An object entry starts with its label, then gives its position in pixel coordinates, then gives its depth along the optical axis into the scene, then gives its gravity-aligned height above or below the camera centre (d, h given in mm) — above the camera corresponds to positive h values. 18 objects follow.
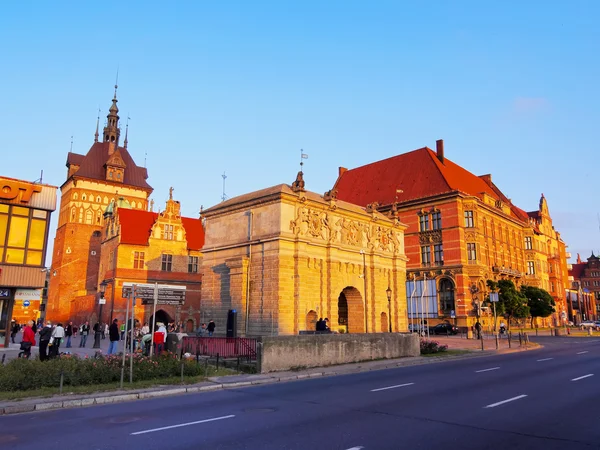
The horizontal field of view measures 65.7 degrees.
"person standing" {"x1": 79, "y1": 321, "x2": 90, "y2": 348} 34322 -1370
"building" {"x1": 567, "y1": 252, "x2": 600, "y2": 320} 126625 +11706
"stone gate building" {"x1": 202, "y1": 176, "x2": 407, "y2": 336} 30641 +4081
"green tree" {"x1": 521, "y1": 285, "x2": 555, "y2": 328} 63219 +2934
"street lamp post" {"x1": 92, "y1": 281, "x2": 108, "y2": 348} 53916 +3541
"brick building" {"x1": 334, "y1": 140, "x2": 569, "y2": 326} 58031 +12434
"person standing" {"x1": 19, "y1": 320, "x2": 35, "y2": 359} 19859 -860
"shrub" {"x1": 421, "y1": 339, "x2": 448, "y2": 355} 28811 -1561
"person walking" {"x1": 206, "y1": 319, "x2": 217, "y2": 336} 32031 -368
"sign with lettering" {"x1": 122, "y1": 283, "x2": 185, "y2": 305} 17820 +1078
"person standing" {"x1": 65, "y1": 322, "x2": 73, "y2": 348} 39844 -908
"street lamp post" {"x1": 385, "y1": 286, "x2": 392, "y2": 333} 36075 +2243
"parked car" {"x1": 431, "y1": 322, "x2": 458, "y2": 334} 54844 -745
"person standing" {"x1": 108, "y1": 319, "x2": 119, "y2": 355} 26281 -876
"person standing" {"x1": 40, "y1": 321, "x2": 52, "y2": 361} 20250 -784
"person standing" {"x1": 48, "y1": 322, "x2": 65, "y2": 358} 21122 -804
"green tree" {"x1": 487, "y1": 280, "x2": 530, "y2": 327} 52719 +2437
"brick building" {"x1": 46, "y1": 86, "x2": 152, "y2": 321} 71812 +18493
